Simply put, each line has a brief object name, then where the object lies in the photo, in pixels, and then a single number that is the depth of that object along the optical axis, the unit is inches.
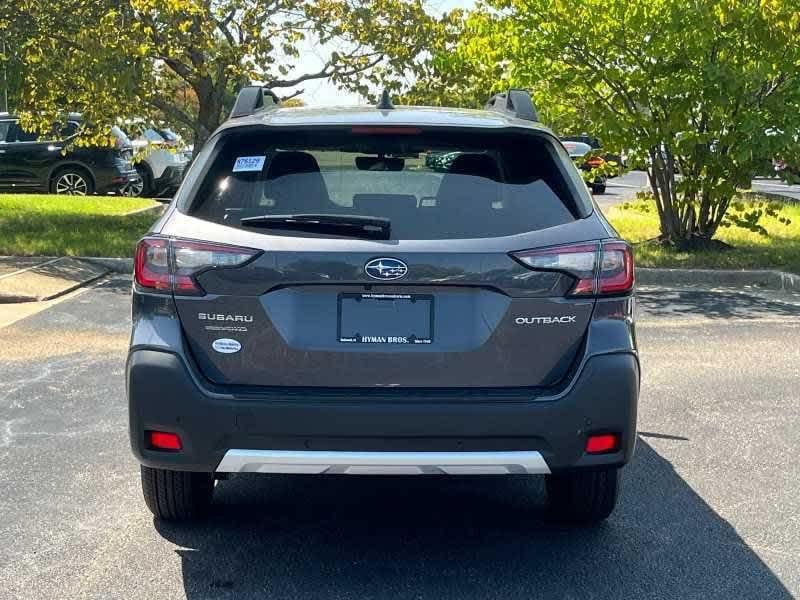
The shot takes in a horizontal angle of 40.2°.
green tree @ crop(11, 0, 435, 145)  545.0
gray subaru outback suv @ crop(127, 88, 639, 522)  142.9
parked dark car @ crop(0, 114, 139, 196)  793.6
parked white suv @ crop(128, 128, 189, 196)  858.1
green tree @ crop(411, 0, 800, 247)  454.9
